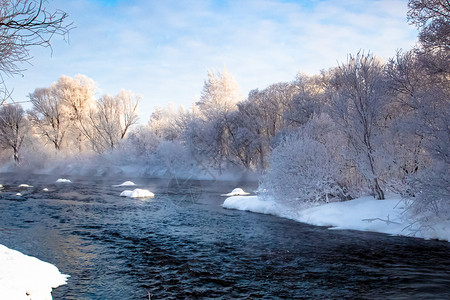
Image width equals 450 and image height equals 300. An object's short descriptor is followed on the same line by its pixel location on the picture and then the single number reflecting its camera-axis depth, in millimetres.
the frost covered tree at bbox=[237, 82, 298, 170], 43406
